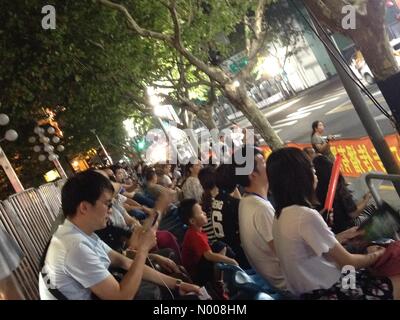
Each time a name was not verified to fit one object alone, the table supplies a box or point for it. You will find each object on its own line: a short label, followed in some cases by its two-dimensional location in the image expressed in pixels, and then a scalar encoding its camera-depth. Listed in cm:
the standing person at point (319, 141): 820
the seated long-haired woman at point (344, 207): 468
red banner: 777
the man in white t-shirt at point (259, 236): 318
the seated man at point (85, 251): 228
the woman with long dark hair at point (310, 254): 260
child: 395
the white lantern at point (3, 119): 1129
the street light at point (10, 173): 832
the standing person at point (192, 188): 805
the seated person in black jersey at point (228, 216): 421
